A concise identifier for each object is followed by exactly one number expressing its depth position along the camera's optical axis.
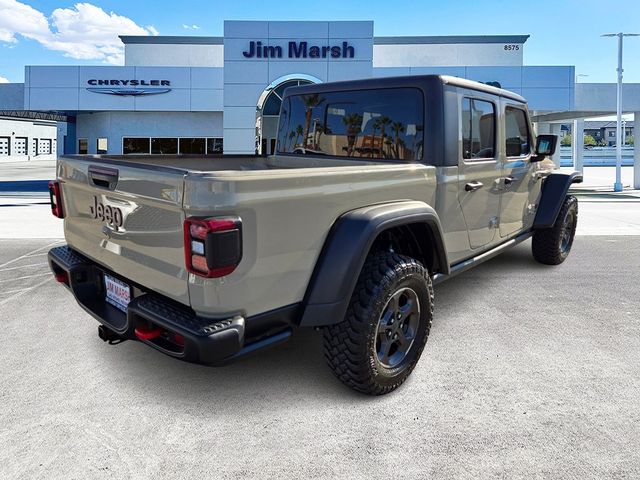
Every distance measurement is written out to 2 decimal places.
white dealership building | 22.53
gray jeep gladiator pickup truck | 2.50
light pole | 22.81
